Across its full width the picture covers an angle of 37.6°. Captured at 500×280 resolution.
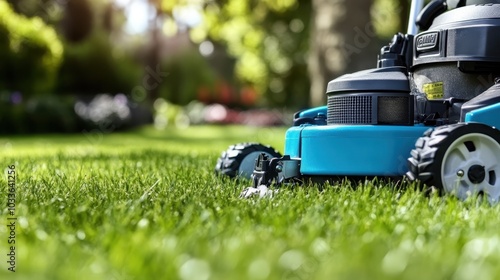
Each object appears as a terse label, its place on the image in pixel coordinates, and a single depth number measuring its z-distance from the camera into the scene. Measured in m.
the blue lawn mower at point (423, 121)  2.78
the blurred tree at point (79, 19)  20.64
